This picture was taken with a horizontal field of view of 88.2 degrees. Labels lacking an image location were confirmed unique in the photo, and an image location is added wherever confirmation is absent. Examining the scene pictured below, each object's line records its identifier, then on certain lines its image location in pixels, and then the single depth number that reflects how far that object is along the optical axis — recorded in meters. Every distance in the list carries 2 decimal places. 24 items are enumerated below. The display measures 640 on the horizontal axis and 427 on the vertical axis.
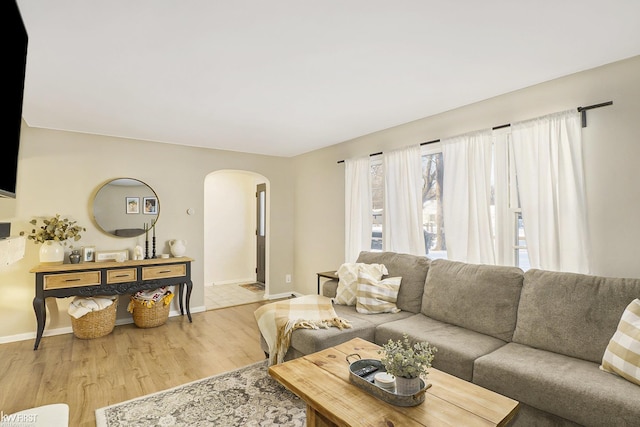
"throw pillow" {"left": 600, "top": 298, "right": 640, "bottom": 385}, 1.74
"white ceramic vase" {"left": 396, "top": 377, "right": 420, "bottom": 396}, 1.56
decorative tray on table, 1.55
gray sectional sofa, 1.73
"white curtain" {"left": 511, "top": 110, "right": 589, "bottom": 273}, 2.48
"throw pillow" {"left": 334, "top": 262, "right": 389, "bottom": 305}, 3.35
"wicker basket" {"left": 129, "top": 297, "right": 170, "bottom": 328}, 4.02
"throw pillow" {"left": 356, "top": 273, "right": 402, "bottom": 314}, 3.13
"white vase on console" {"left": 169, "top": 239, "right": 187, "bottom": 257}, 4.46
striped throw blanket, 2.70
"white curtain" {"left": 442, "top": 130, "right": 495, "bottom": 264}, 3.01
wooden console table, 3.44
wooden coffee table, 1.45
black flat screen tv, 1.11
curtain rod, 2.36
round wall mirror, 4.12
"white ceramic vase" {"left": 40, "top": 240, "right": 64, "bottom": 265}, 3.64
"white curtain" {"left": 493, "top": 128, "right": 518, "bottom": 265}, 2.92
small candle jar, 1.64
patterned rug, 2.21
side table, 3.94
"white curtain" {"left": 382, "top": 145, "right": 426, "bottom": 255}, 3.58
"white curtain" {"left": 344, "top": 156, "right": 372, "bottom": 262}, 4.20
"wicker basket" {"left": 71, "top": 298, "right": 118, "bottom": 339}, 3.64
